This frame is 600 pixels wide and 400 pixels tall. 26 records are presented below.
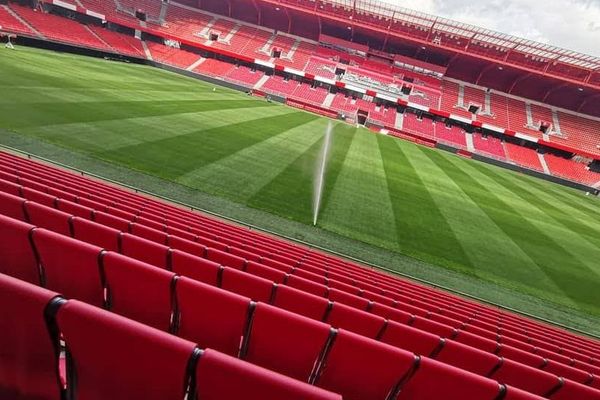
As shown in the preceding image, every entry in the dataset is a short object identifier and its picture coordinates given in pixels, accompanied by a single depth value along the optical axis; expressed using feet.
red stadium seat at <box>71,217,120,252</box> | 11.57
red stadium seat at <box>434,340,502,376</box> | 10.79
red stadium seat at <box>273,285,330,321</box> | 11.23
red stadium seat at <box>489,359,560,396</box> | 10.71
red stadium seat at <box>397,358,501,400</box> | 7.64
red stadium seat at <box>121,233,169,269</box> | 11.51
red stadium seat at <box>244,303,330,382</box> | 7.81
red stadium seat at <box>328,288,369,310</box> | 14.64
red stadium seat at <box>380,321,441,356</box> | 11.21
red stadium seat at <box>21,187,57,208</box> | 14.66
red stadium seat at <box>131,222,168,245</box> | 14.79
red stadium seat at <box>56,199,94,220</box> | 14.61
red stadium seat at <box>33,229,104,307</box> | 8.55
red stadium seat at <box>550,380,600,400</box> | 10.32
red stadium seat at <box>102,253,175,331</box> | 8.15
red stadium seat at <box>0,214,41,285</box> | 8.70
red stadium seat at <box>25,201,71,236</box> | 11.55
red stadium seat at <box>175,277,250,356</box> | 7.91
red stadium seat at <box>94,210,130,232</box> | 14.74
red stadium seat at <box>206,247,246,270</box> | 14.57
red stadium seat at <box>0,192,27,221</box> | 11.63
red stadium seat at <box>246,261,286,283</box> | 14.46
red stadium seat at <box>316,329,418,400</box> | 7.80
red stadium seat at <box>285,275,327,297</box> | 14.40
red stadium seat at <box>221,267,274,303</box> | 11.27
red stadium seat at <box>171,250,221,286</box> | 11.38
